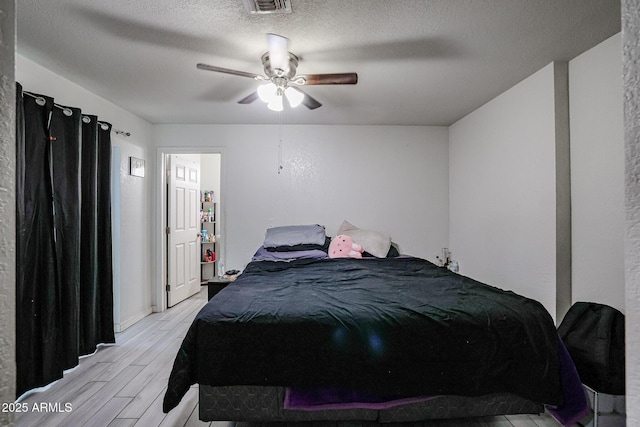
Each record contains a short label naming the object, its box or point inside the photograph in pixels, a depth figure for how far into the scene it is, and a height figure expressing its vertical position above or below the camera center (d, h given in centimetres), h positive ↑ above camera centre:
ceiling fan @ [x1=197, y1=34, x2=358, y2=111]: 196 +91
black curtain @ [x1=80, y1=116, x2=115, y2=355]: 265 -23
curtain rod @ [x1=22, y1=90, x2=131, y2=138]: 214 +81
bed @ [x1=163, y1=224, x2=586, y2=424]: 155 -76
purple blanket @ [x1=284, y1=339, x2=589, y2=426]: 155 -93
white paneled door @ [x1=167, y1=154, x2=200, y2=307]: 399 -20
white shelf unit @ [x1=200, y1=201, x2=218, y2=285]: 538 -52
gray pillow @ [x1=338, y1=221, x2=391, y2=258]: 346 -31
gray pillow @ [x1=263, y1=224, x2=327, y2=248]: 349 -26
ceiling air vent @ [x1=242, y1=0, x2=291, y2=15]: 163 +111
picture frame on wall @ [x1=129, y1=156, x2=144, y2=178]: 344 +54
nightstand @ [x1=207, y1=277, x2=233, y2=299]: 316 -72
